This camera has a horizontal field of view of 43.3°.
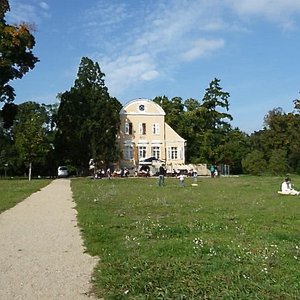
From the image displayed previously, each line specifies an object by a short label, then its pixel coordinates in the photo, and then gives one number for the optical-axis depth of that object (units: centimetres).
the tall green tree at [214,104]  6496
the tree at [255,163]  5344
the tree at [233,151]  6255
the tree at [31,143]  4326
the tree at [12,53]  3419
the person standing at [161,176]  2884
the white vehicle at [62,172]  5406
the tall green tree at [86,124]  5213
